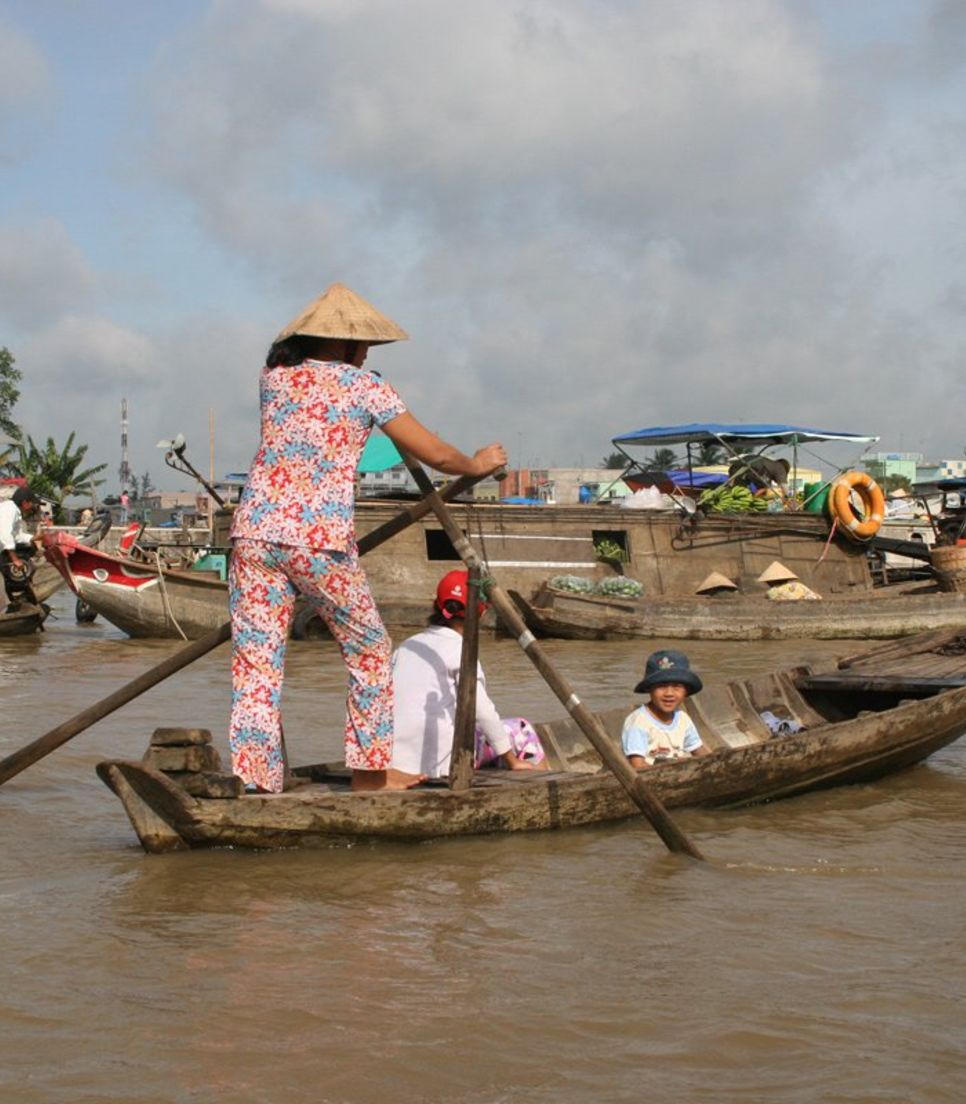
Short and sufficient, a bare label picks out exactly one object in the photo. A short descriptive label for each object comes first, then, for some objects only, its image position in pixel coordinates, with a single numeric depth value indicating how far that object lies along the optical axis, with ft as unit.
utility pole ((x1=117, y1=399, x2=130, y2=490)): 194.29
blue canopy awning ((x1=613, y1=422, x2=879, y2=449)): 60.03
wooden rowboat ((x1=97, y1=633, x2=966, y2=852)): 15.78
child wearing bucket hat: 19.39
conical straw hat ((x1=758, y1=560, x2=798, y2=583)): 58.34
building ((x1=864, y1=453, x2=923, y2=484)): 200.99
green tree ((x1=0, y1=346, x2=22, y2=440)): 161.58
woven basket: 56.70
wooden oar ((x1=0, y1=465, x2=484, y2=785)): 16.84
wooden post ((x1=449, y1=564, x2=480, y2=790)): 16.94
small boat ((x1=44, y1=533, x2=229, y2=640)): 51.29
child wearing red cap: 17.70
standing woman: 15.11
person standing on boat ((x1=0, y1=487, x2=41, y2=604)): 48.98
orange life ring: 58.54
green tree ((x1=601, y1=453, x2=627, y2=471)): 177.33
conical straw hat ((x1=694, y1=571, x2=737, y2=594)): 57.93
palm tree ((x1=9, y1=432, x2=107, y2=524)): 139.23
